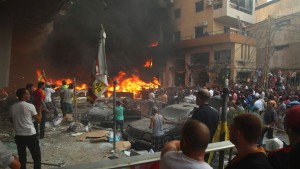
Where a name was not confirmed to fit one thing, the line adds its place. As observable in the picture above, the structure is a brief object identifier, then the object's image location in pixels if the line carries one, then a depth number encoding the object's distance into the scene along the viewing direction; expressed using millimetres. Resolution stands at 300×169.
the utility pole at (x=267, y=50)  19583
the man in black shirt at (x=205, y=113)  3961
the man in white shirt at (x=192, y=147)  1840
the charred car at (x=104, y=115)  12159
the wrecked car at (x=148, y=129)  8812
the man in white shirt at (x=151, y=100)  16270
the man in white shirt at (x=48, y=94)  9992
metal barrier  1961
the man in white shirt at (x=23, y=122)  4945
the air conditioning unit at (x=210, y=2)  32969
